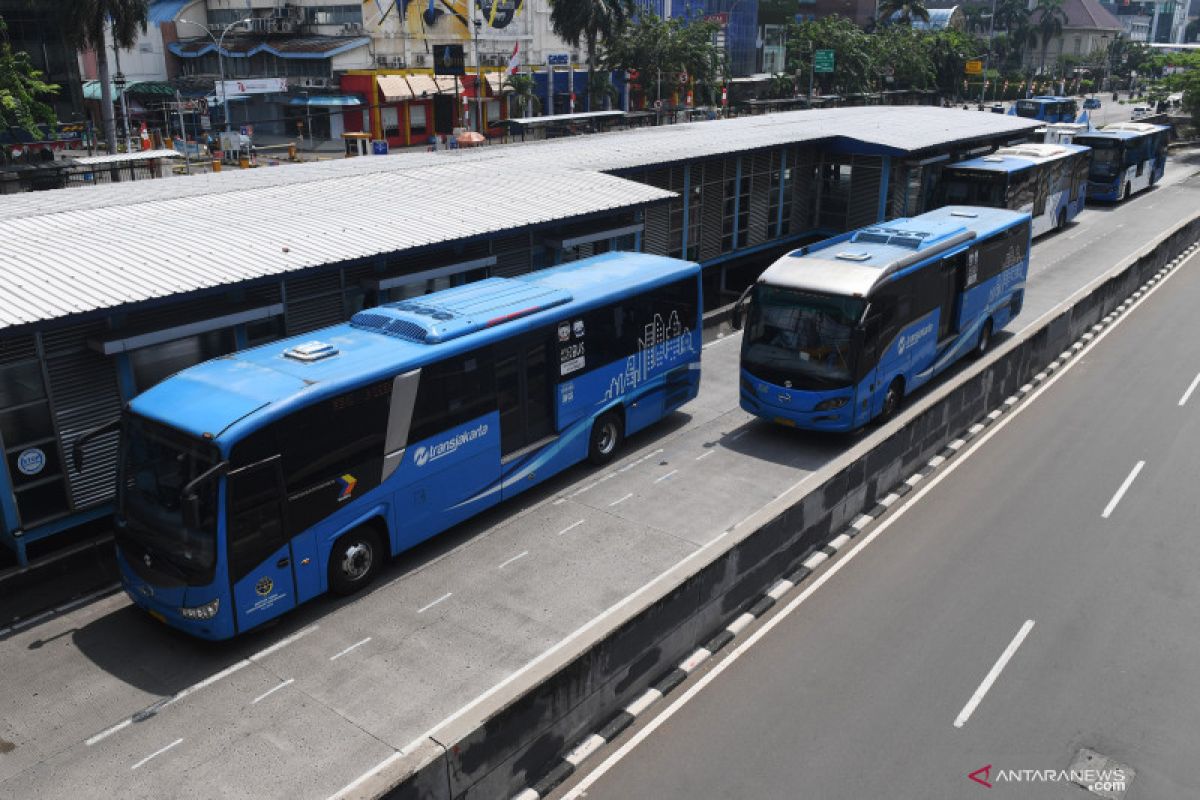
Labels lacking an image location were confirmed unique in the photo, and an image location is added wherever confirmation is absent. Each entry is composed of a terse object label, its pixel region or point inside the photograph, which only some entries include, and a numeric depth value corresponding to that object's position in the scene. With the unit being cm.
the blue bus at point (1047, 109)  7075
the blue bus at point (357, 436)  1140
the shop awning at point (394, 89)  6744
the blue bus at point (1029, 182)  3394
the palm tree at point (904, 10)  11206
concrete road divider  873
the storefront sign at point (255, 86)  6662
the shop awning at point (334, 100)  6738
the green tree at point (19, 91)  4053
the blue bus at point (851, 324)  1753
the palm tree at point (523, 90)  7362
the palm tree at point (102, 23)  4594
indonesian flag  7500
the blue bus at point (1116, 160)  4759
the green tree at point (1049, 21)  14950
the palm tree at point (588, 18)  6238
